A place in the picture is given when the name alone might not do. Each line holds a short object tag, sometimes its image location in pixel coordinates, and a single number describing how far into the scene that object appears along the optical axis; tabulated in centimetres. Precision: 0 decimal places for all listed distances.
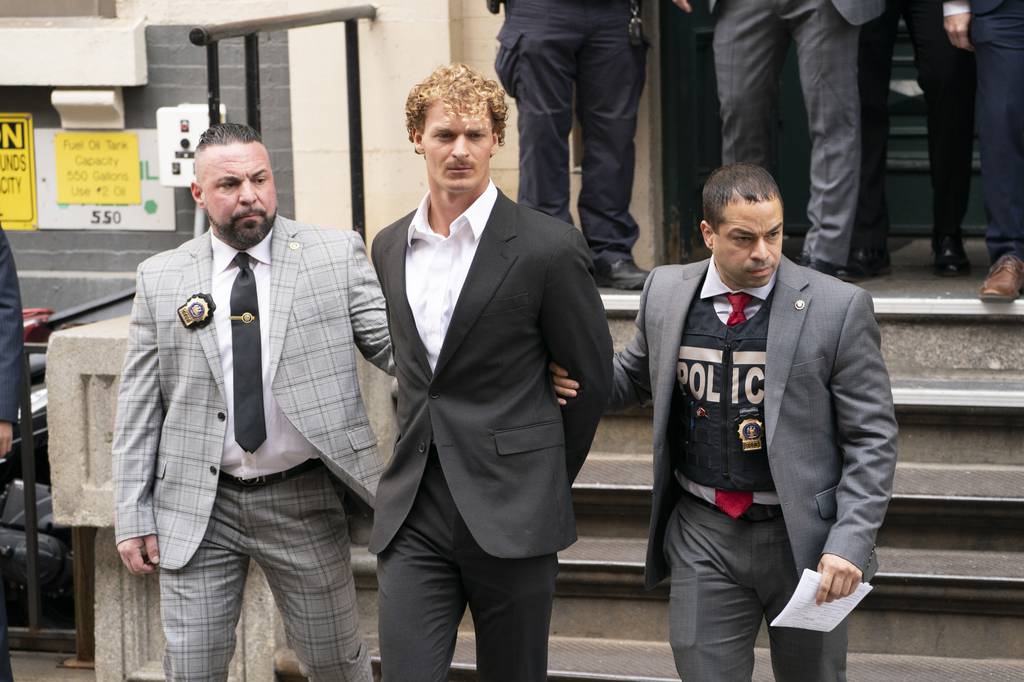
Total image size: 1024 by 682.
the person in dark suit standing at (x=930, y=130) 1255
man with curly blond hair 733
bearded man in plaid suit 818
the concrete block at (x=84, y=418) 1051
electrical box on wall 1406
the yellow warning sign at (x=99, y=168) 1509
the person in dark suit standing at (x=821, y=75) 1180
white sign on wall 1502
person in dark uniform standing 1210
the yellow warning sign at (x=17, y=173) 1530
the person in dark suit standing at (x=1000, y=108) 1135
